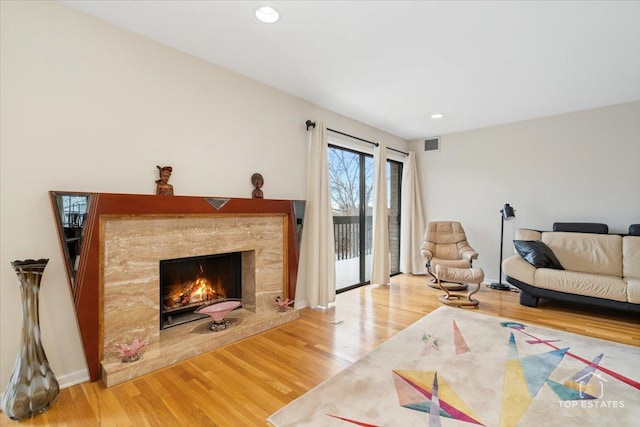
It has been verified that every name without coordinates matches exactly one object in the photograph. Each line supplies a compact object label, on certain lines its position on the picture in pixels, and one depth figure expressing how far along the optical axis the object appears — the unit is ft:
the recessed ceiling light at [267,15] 6.67
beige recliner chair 14.28
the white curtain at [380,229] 15.12
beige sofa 10.52
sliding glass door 14.52
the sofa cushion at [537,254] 12.18
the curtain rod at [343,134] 11.89
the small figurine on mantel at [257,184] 10.18
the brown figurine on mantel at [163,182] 7.92
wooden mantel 6.45
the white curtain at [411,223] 17.84
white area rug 5.55
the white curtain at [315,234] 11.76
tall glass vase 5.50
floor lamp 14.24
